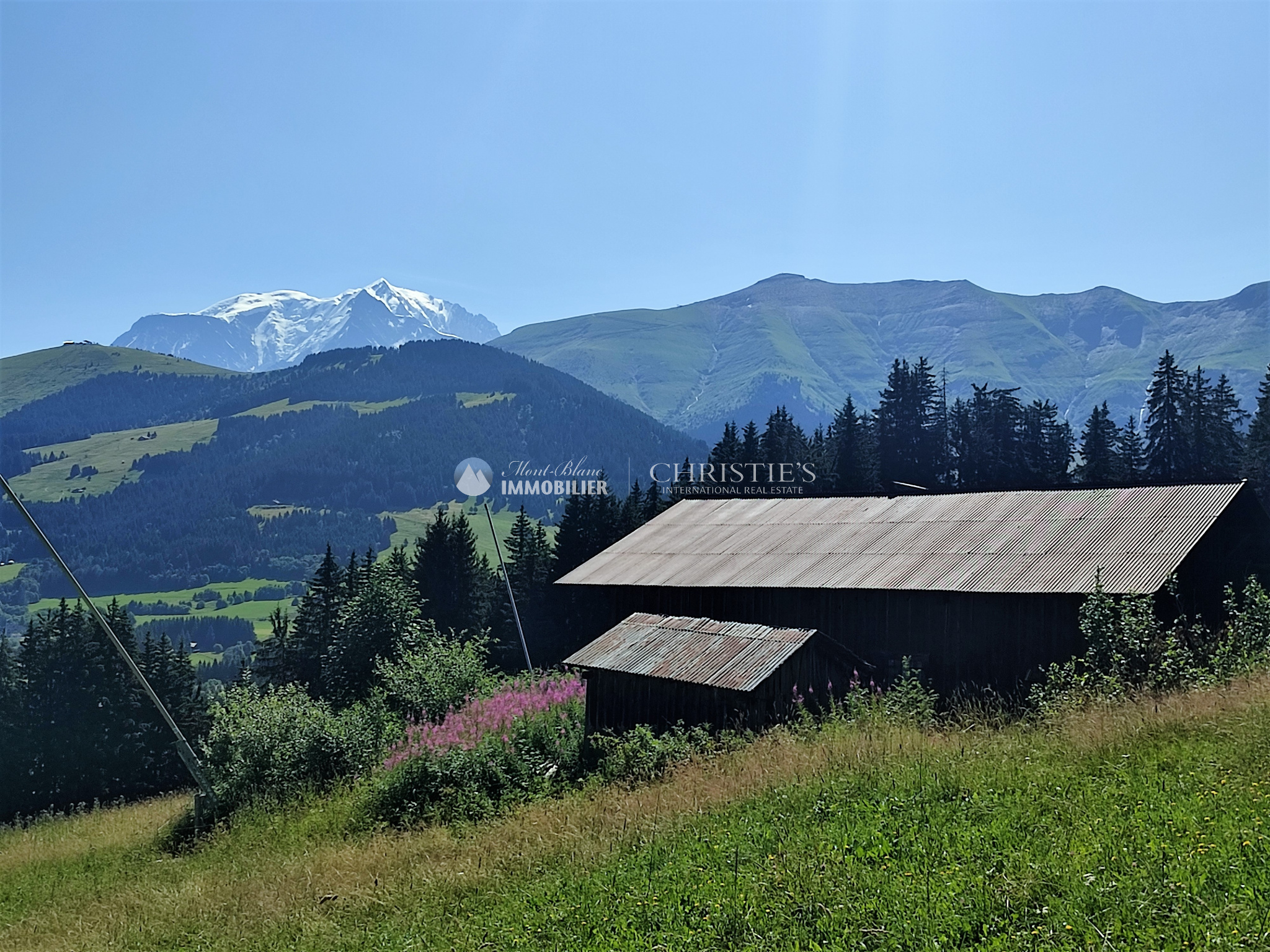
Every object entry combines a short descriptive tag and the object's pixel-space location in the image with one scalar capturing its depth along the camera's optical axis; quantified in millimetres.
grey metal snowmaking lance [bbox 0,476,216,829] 19578
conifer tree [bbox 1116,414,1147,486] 69250
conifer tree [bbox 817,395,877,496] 75062
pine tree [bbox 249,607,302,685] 68688
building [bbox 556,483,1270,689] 20000
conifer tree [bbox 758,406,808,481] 81500
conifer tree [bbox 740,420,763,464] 81875
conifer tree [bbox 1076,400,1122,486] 68375
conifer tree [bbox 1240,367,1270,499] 59469
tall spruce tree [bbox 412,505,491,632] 68938
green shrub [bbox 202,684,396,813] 20953
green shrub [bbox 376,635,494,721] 24375
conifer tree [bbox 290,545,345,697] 66812
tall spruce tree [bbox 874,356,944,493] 81250
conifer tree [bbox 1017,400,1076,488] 71625
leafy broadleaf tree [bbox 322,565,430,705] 49938
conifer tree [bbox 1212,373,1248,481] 64250
